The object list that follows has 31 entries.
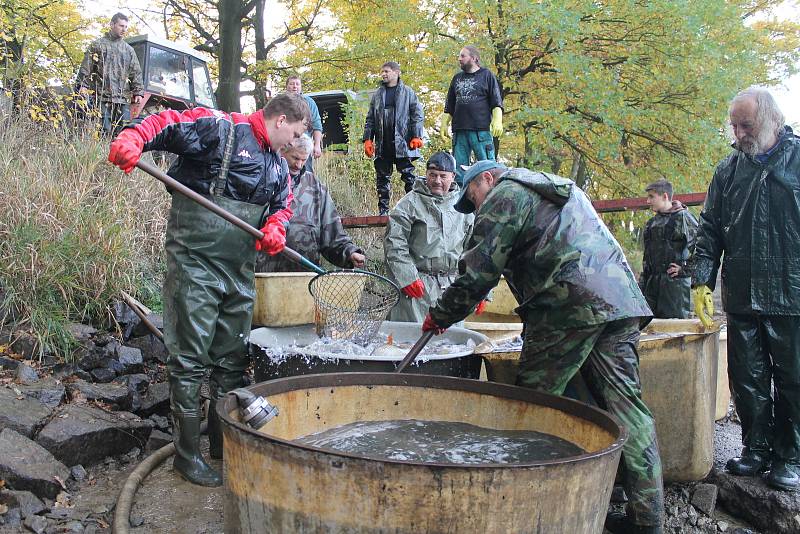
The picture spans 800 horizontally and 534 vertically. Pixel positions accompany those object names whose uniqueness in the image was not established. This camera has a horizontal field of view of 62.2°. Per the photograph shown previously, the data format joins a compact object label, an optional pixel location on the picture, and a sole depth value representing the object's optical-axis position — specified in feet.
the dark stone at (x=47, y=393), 14.11
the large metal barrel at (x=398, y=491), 6.23
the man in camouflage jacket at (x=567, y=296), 10.32
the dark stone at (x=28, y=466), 11.09
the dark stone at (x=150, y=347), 18.01
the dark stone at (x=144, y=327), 17.98
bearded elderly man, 12.97
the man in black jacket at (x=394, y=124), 28.73
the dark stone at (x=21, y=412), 12.58
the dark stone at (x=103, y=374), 16.15
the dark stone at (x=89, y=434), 12.61
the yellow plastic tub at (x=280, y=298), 15.12
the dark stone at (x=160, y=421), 15.21
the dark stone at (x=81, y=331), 16.63
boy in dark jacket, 23.56
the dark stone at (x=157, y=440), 14.32
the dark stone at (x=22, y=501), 10.50
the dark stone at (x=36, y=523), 10.18
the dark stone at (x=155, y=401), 15.47
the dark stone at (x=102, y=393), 14.99
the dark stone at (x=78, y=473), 12.45
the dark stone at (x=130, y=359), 16.76
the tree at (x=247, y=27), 64.90
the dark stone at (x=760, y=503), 12.30
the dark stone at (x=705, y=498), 12.89
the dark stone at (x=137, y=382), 16.01
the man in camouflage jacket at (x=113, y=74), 29.25
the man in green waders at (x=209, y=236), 12.23
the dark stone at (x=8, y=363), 15.24
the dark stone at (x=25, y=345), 15.96
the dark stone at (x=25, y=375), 14.70
